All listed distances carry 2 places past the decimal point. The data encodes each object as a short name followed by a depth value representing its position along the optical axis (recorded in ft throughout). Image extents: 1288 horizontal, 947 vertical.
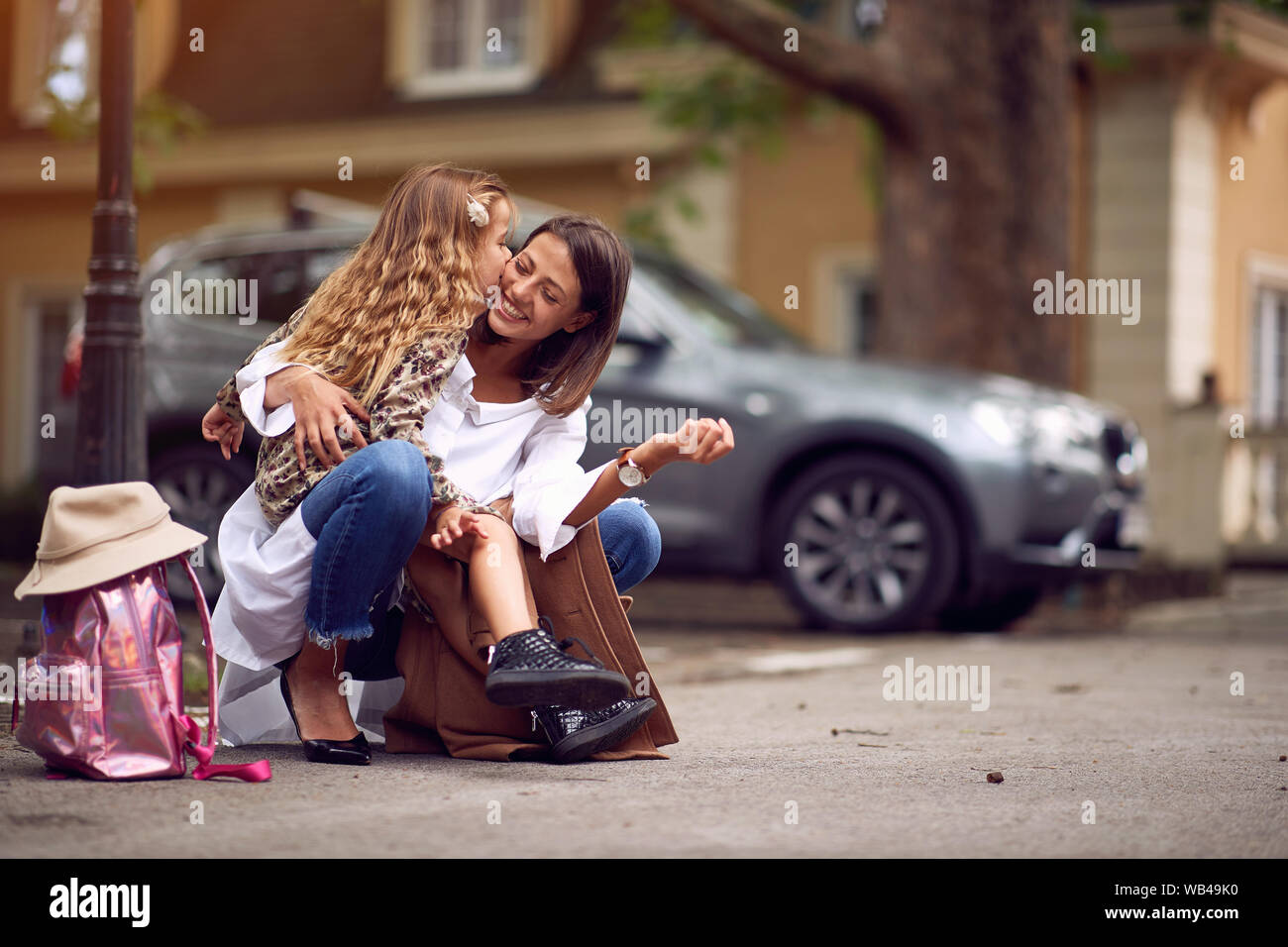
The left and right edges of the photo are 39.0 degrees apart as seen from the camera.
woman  12.34
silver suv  25.62
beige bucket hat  11.41
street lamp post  17.02
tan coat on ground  12.62
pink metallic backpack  11.42
